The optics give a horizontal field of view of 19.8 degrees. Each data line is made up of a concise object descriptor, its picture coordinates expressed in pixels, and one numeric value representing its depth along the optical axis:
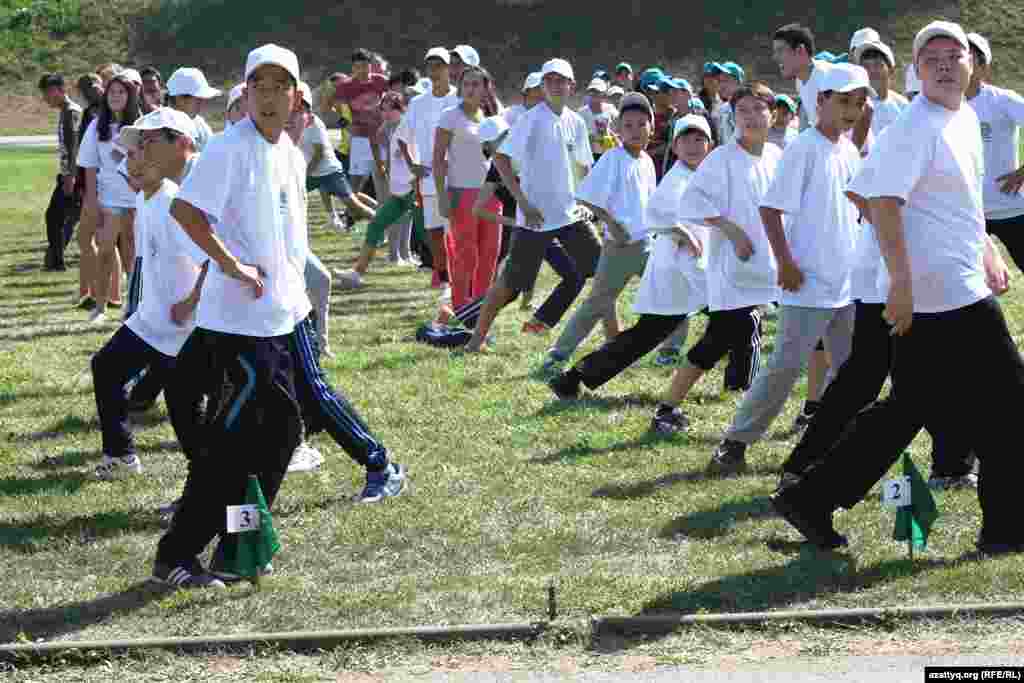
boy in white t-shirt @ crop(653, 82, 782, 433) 14.56
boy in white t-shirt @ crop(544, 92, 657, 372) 17.76
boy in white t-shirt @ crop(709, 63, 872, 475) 13.07
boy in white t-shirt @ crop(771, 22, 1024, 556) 10.39
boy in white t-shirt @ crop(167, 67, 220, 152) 18.60
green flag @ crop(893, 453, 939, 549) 10.72
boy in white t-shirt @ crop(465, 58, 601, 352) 19.41
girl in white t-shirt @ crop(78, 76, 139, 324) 22.34
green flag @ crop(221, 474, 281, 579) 10.67
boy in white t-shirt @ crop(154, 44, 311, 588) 10.81
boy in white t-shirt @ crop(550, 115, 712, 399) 16.26
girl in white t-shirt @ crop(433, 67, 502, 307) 21.76
